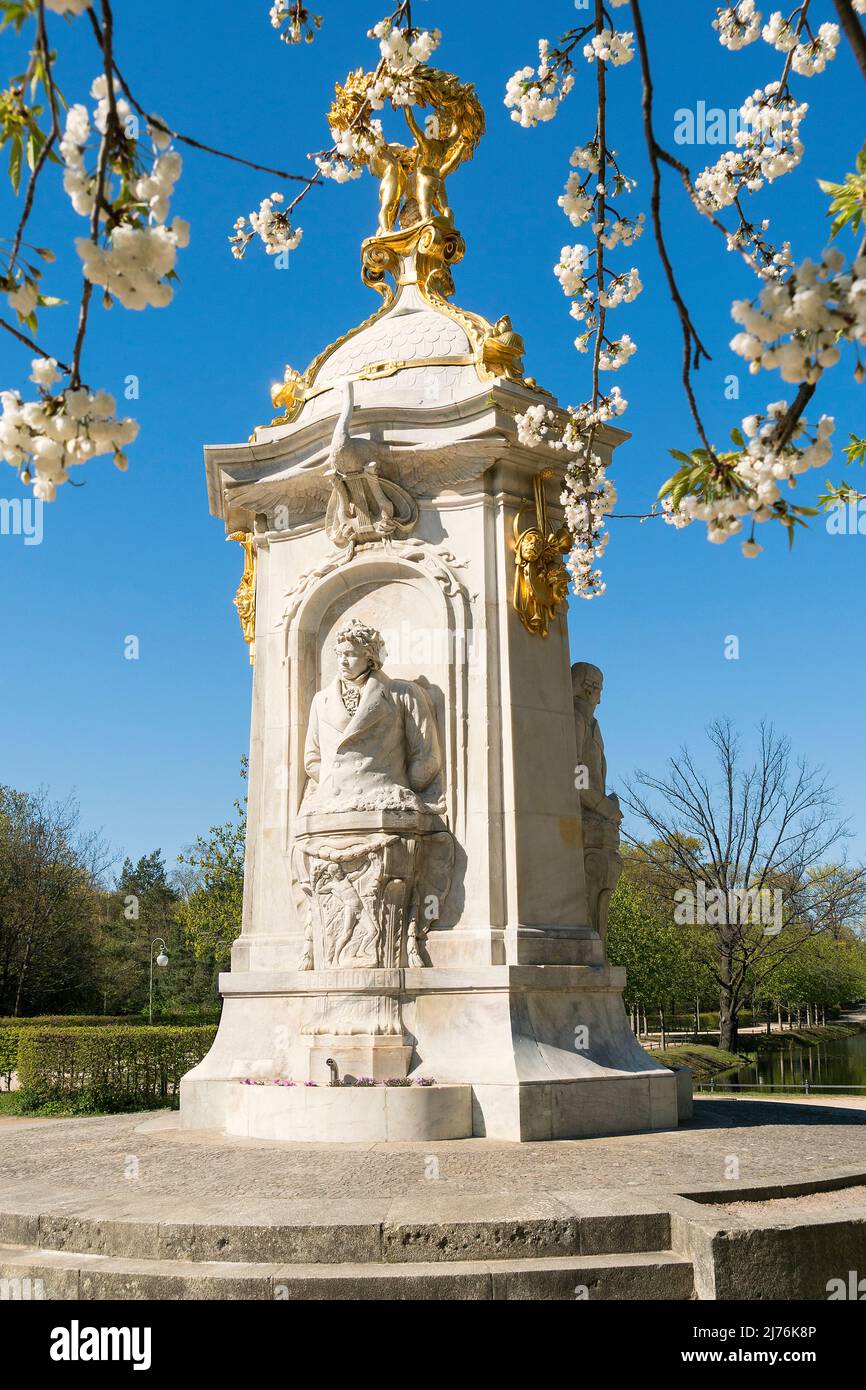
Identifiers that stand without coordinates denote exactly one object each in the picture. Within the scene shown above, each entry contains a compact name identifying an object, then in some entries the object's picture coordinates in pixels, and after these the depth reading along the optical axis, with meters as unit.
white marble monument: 9.55
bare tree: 28.36
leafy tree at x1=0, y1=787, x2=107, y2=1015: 36.28
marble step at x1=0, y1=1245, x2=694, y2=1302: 5.55
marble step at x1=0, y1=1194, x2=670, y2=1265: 5.84
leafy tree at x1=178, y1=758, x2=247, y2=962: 29.02
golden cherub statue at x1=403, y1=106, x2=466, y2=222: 12.70
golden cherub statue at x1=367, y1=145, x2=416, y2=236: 12.80
